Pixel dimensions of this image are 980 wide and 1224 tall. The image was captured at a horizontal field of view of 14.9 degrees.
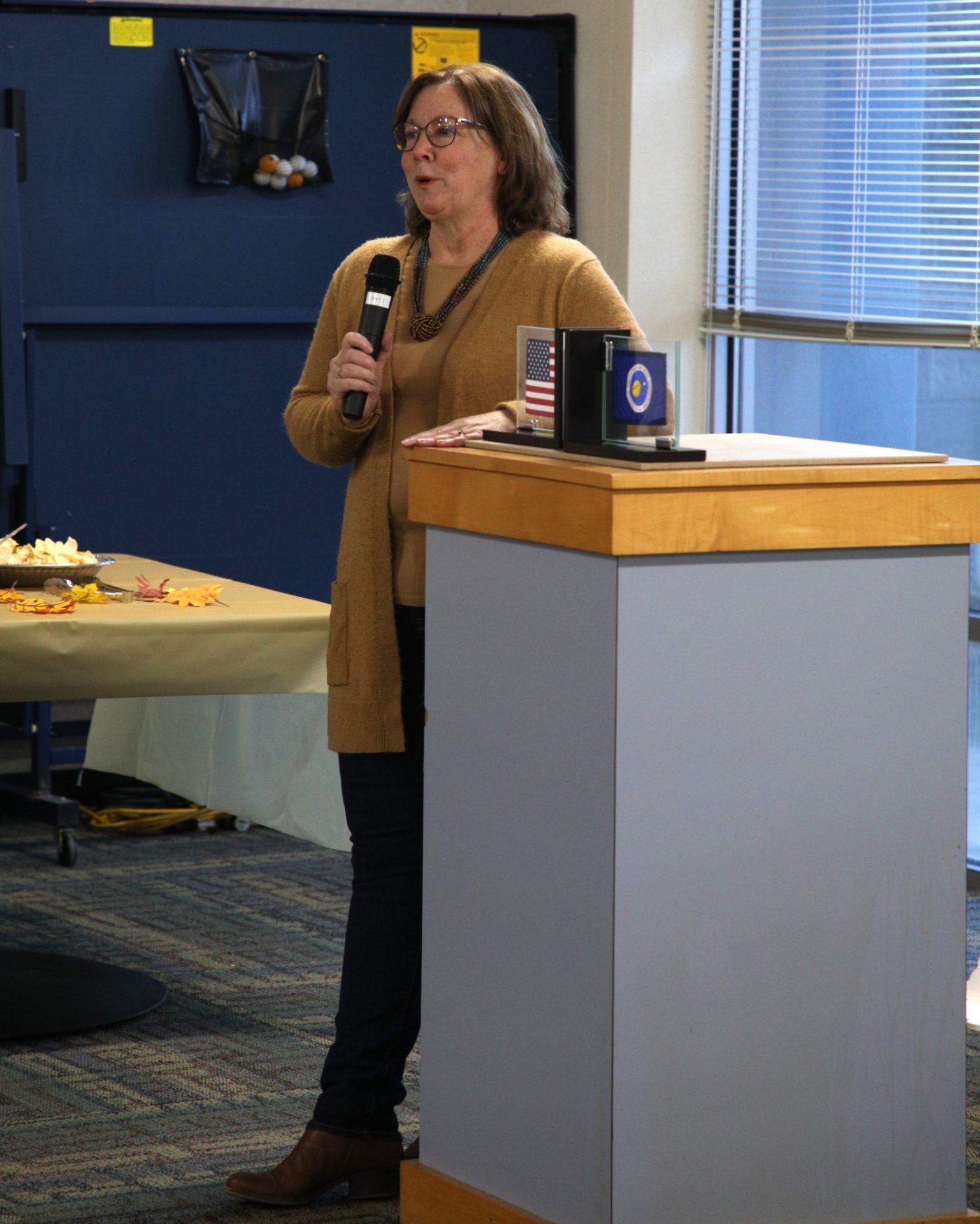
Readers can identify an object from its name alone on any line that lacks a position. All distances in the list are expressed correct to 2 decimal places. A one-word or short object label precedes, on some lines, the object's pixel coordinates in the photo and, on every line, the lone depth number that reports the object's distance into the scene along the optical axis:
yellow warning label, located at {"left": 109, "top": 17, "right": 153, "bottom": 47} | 9.26
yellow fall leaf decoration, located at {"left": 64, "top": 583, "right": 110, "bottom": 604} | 6.17
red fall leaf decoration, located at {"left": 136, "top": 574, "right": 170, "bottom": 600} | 6.31
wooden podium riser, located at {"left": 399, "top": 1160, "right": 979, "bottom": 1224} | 3.96
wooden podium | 3.63
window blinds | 8.34
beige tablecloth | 5.73
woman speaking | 4.67
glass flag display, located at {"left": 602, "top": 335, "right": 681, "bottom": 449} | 3.69
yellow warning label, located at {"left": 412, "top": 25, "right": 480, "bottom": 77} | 9.91
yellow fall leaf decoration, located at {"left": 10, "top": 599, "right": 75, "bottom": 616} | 5.88
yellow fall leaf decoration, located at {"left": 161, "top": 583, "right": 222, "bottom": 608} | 6.16
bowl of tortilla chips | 6.50
